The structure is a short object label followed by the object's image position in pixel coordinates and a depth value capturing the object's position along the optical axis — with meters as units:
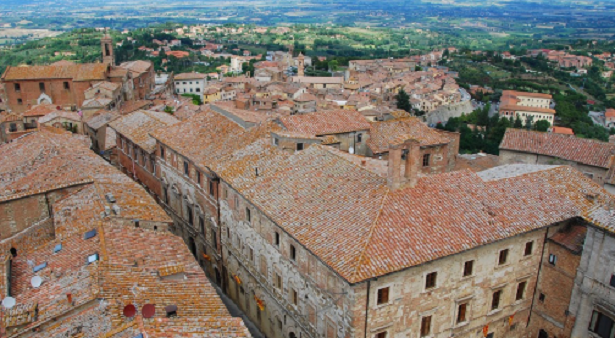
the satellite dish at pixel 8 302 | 17.95
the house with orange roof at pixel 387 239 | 20.25
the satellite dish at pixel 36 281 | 19.70
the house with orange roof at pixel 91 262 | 17.27
